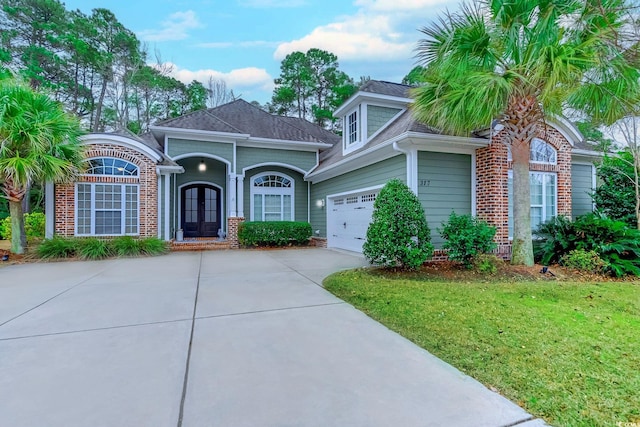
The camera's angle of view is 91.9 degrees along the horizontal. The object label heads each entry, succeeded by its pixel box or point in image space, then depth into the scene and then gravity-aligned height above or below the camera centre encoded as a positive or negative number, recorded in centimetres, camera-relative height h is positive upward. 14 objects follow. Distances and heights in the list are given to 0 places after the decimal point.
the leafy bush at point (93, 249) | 909 -103
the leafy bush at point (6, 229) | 1343 -64
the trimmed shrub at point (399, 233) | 630 -39
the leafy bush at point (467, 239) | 669 -54
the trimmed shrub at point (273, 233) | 1212 -75
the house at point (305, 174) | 801 +134
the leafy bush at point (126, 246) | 954 -101
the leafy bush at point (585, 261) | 668 -104
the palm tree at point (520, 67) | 576 +294
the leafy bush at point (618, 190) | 893 +71
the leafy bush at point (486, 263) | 658 -109
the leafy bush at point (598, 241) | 665 -63
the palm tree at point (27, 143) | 820 +199
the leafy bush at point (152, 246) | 992 -104
